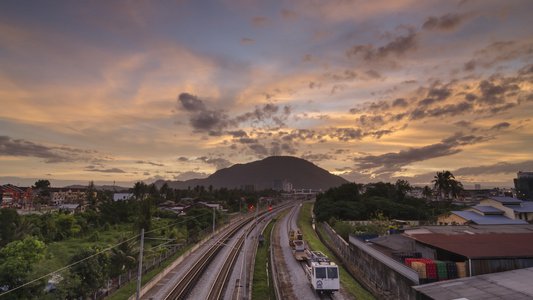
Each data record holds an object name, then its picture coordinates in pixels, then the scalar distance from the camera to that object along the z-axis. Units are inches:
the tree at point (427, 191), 7293.3
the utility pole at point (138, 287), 1134.0
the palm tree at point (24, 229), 2450.8
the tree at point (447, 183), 4788.4
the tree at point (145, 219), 3257.9
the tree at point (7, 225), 2407.7
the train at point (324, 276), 1197.7
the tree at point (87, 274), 1286.3
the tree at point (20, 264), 1154.0
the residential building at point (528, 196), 7657.5
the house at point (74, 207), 4752.7
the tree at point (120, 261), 1840.6
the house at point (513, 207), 2839.6
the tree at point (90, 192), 6499.0
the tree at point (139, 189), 6323.8
